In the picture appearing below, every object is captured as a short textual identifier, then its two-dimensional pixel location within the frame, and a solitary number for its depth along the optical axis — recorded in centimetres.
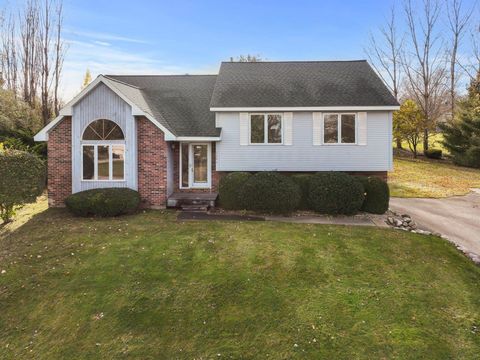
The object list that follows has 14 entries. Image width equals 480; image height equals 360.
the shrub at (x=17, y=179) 1053
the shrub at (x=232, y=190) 1239
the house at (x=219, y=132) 1252
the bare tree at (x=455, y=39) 3189
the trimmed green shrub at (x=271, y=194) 1174
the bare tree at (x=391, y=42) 3472
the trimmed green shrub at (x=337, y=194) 1164
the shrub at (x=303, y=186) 1251
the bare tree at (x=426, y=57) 3284
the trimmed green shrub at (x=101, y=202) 1143
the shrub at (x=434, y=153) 3017
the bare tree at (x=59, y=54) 2352
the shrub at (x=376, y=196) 1209
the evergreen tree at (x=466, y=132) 2592
